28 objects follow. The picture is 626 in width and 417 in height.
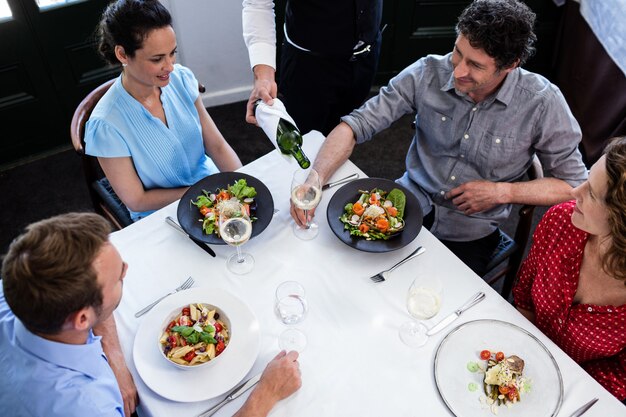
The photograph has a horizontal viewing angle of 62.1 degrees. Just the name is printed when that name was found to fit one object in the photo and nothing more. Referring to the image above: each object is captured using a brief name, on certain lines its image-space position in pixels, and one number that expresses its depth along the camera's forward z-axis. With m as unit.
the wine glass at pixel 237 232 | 1.58
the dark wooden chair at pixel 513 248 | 2.01
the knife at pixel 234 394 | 1.29
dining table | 1.32
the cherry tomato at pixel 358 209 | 1.72
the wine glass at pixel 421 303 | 1.46
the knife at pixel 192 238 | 1.65
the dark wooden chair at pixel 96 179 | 2.03
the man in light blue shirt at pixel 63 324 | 1.13
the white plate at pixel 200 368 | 1.31
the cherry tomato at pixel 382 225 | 1.66
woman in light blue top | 1.83
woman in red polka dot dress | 1.37
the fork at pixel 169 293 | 1.48
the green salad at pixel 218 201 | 1.68
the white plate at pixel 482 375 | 1.30
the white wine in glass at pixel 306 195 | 1.69
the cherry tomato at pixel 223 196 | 1.76
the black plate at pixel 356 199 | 1.63
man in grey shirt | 1.76
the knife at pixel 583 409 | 1.28
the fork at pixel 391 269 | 1.57
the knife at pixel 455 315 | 1.46
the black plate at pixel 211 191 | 1.66
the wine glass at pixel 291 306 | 1.45
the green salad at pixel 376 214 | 1.67
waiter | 2.21
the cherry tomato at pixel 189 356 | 1.35
